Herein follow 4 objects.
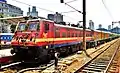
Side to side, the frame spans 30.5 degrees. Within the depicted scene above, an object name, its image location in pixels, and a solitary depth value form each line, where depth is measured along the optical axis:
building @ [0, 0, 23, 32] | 108.01
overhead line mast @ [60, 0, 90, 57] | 23.59
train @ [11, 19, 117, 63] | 14.21
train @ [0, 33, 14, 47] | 30.01
